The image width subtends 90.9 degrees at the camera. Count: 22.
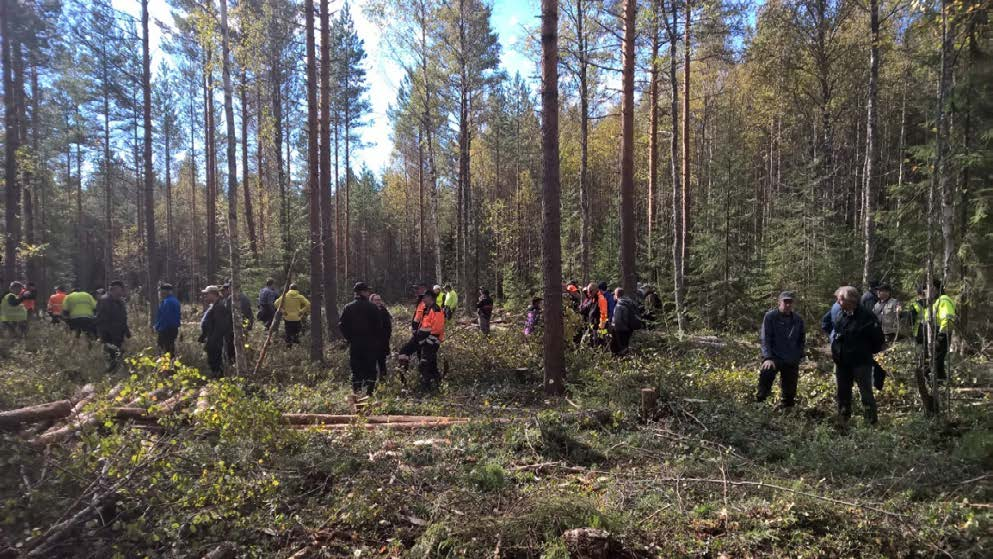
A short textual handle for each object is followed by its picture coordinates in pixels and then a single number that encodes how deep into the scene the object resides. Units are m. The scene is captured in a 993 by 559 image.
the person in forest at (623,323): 10.38
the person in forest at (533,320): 11.52
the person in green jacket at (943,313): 5.75
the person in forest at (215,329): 9.57
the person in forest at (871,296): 9.20
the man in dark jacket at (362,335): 8.41
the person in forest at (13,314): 11.80
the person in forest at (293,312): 12.32
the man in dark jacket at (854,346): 6.20
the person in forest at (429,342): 8.95
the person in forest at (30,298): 13.03
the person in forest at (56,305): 13.84
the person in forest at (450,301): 16.83
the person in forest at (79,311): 11.50
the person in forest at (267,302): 13.28
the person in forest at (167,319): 9.65
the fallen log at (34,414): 5.18
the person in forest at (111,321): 10.30
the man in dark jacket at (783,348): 6.83
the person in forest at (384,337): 8.74
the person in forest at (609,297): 11.53
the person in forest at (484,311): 14.82
